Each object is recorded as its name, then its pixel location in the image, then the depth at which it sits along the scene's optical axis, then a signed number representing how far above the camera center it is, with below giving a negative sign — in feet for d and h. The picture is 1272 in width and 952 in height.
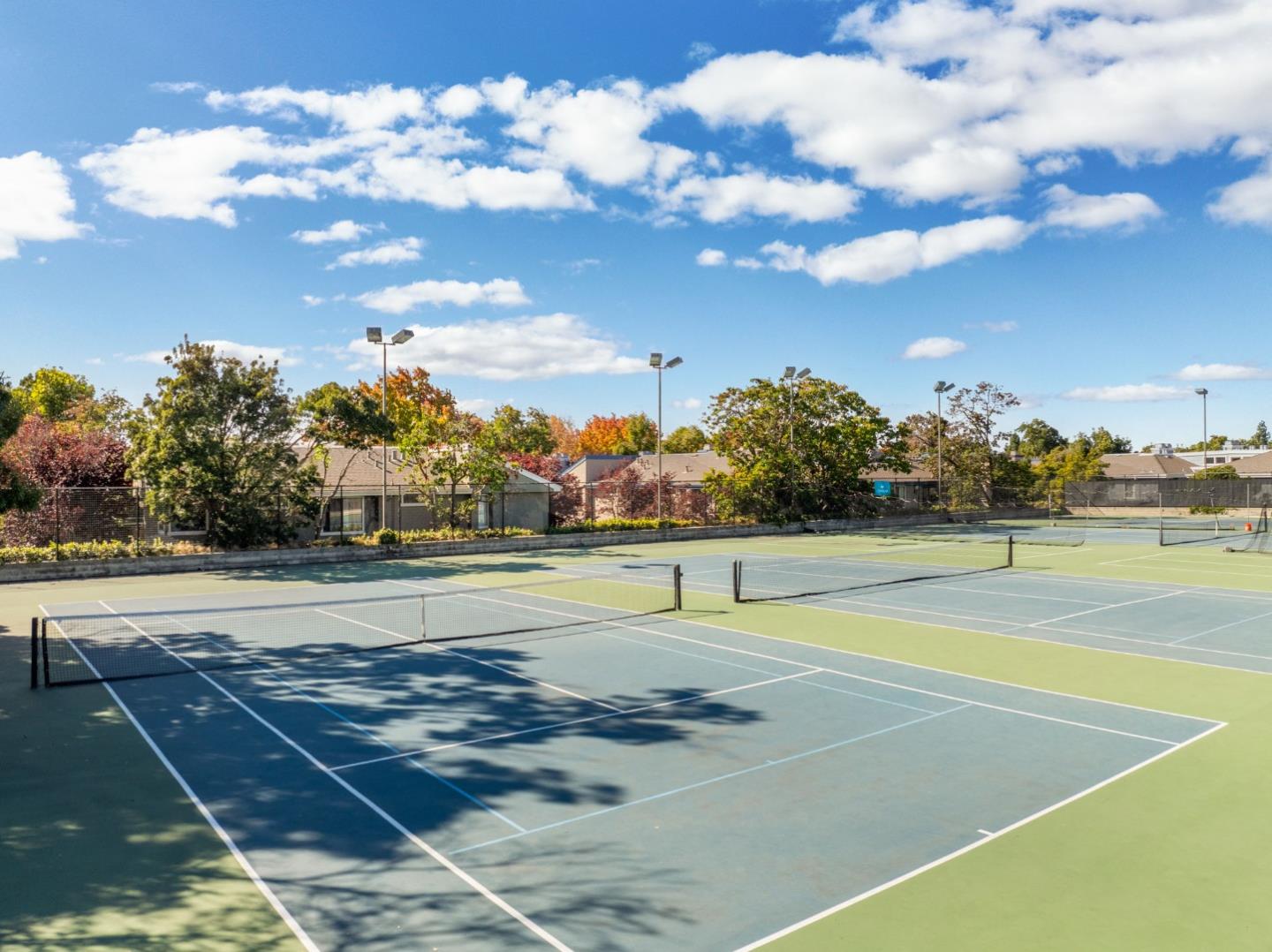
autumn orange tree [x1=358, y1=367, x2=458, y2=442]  223.51 +26.99
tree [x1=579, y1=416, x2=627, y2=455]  323.57 +21.83
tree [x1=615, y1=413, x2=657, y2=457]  307.99 +19.40
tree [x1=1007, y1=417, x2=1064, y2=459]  345.57 +20.56
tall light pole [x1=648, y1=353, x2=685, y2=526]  115.55 +17.16
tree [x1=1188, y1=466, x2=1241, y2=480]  216.54 +3.06
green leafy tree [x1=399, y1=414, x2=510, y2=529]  104.78 +3.93
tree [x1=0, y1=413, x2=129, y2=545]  84.64 +2.18
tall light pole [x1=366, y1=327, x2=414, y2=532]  92.65 +16.53
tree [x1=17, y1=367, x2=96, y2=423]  216.74 +27.76
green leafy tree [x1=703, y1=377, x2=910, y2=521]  136.05 +6.84
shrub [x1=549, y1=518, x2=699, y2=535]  114.62 -4.32
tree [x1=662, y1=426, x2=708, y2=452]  286.05 +17.34
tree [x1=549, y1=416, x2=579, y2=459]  350.84 +23.66
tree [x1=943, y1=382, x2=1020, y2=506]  173.78 +7.19
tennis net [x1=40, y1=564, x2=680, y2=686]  43.01 -7.62
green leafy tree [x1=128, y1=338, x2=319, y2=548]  83.97 +4.44
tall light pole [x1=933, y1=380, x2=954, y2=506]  159.50 +18.41
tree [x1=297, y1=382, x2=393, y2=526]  92.12 +8.14
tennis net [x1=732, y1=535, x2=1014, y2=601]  68.39 -7.36
